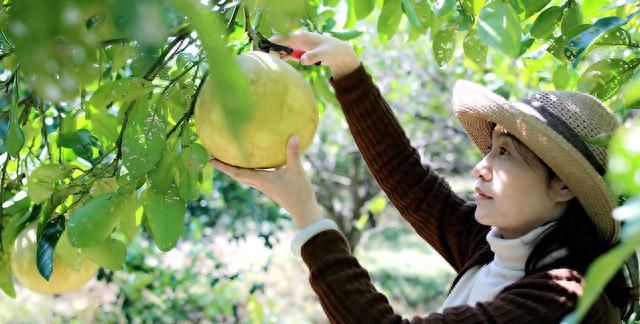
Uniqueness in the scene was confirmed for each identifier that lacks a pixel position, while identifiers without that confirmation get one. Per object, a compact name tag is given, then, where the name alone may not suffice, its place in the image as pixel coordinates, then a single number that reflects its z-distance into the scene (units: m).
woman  1.21
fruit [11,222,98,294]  1.49
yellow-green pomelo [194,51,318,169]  0.98
